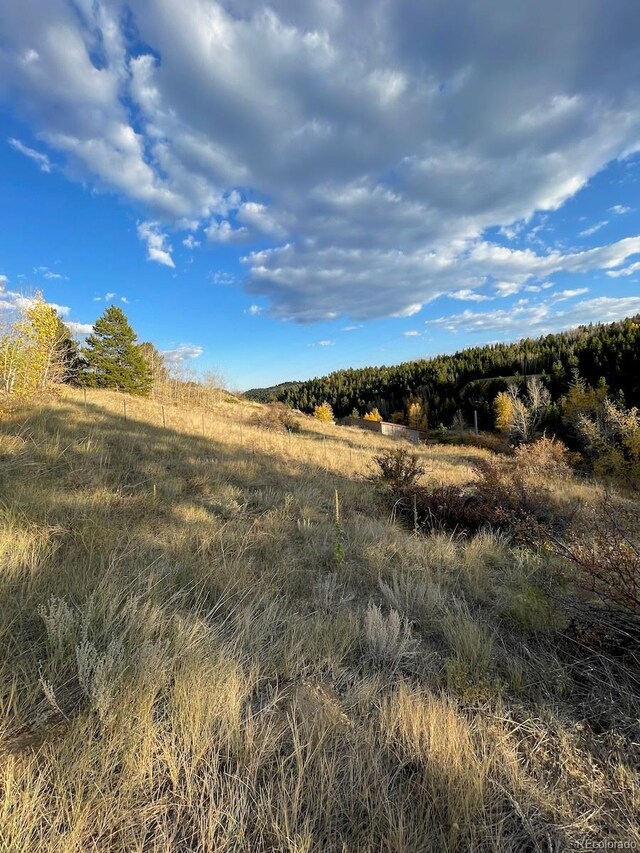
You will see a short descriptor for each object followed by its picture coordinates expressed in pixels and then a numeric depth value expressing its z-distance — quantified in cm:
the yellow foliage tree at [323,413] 7919
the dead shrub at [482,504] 632
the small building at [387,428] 5974
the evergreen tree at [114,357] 3400
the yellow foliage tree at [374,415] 9771
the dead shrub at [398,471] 795
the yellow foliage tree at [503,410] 6944
